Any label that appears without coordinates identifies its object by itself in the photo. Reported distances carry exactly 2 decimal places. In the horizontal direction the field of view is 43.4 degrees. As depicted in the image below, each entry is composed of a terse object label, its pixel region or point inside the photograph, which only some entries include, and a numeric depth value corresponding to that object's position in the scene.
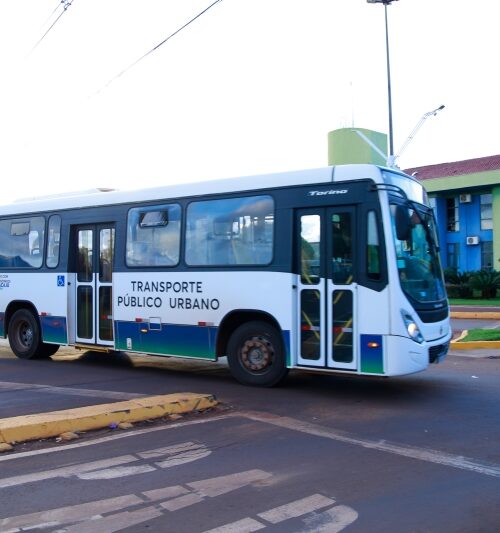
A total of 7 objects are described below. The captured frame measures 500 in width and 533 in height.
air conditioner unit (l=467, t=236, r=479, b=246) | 39.38
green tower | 41.53
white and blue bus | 8.17
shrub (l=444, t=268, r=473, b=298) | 33.50
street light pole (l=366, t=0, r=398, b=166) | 25.79
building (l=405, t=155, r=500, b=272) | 37.84
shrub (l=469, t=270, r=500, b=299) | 32.22
